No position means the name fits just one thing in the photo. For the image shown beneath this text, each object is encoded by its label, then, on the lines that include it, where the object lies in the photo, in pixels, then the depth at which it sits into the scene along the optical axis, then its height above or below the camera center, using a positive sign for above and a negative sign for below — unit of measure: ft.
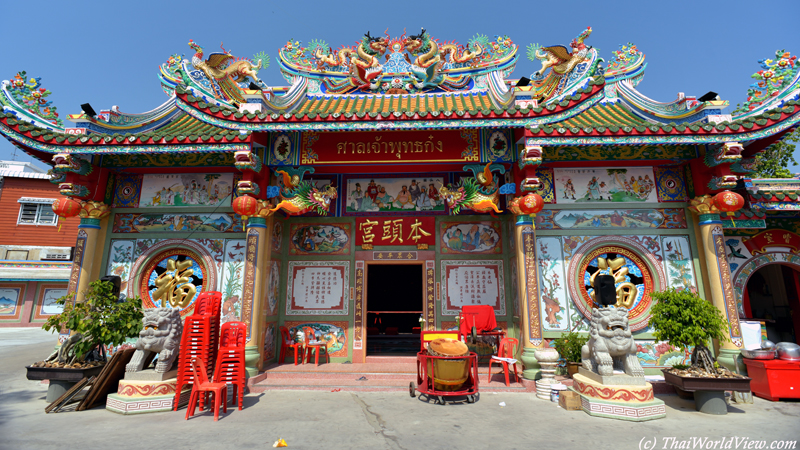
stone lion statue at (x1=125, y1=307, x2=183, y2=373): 18.74 -1.82
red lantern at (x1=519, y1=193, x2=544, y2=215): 23.49 +6.35
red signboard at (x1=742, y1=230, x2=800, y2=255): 26.16 +4.36
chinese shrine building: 23.57 +7.44
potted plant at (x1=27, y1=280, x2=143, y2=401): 18.69 -1.36
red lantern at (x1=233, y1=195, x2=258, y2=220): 23.95 +6.38
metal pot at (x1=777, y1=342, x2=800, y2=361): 20.10 -2.62
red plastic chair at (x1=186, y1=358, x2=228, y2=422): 16.42 -3.73
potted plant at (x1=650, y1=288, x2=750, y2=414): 17.62 -1.73
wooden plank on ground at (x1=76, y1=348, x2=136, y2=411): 18.25 -3.86
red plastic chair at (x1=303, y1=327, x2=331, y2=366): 27.61 -2.93
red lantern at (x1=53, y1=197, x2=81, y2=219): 24.48 +6.47
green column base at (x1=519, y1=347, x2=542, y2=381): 22.53 -3.89
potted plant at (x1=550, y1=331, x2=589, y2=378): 23.12 -2.92
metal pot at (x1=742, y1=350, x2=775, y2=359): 20.60 -2.86
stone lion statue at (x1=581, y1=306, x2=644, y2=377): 17.65 -1.95
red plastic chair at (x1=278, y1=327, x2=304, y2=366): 27.63 -2.84
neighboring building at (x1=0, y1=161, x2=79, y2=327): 60.80 +9.46
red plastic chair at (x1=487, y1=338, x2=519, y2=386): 24.09 -3.03
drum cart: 19.43 -4.17
